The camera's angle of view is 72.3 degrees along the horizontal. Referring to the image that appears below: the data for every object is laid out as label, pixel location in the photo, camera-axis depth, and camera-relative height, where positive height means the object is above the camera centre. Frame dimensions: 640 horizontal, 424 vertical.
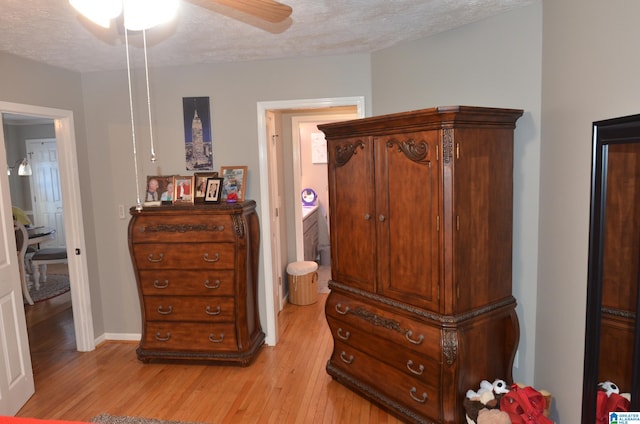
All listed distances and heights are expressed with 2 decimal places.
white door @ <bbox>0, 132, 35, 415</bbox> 2.86 -0.96
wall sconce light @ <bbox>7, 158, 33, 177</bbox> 7.33 +0.26
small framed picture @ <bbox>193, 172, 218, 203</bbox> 3.61 -0.07
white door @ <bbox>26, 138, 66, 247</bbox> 7.77 -0.04
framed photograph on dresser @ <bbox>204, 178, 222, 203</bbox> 3.54 -0.11
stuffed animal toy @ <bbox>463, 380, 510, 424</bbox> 2.23 -1.22
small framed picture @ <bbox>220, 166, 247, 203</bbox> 3.63 -0.04
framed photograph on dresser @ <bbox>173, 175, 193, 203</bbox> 3.65 -0.09
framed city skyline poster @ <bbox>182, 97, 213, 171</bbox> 3.68 +0.37
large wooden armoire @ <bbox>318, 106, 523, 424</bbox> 2.31 -0.47
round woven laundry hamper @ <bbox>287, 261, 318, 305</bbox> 4.89 -1.22
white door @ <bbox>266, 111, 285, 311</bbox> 3.96 -0.31
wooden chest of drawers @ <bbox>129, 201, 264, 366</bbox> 3.38 -0.81
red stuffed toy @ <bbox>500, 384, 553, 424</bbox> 2.12 -1.19
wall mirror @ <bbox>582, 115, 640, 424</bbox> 1.27 -0.32
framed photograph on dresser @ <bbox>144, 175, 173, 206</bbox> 3.71 -0.07
